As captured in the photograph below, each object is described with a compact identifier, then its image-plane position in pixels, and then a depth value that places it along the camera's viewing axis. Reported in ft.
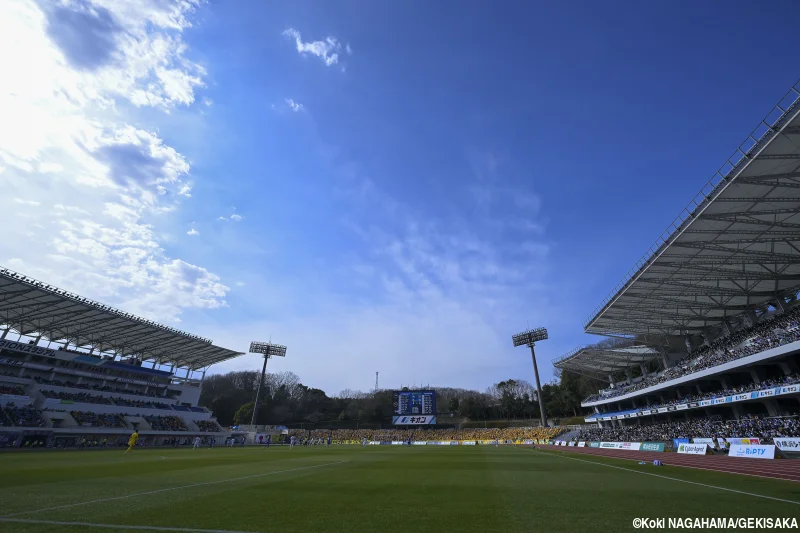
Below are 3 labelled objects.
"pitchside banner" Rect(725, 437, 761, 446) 78.62
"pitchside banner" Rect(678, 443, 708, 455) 84.11
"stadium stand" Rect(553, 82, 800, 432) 71.97
